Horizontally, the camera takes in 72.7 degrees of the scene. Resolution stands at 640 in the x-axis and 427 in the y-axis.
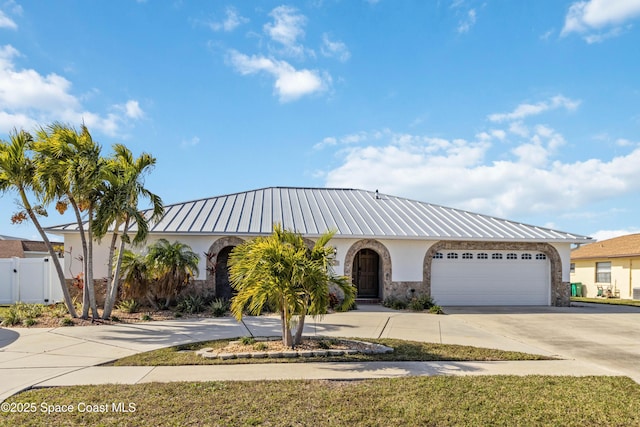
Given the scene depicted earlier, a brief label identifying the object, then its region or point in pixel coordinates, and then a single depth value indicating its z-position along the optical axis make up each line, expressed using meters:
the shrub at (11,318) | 12.02
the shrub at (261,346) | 8.54
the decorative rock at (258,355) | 8.09
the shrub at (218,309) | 14.06
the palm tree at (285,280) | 8.15
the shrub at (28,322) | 11.77
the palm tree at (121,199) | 12.46
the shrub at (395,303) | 16.50
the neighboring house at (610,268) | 25.75
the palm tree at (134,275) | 14.38
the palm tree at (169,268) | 14.45
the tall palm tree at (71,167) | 11.64
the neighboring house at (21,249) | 28.31
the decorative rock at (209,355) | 7.96
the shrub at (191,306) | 14.54
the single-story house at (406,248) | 16.59
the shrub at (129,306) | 14.36
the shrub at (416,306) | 16.06
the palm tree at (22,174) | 11.70
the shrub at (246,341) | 8.94
